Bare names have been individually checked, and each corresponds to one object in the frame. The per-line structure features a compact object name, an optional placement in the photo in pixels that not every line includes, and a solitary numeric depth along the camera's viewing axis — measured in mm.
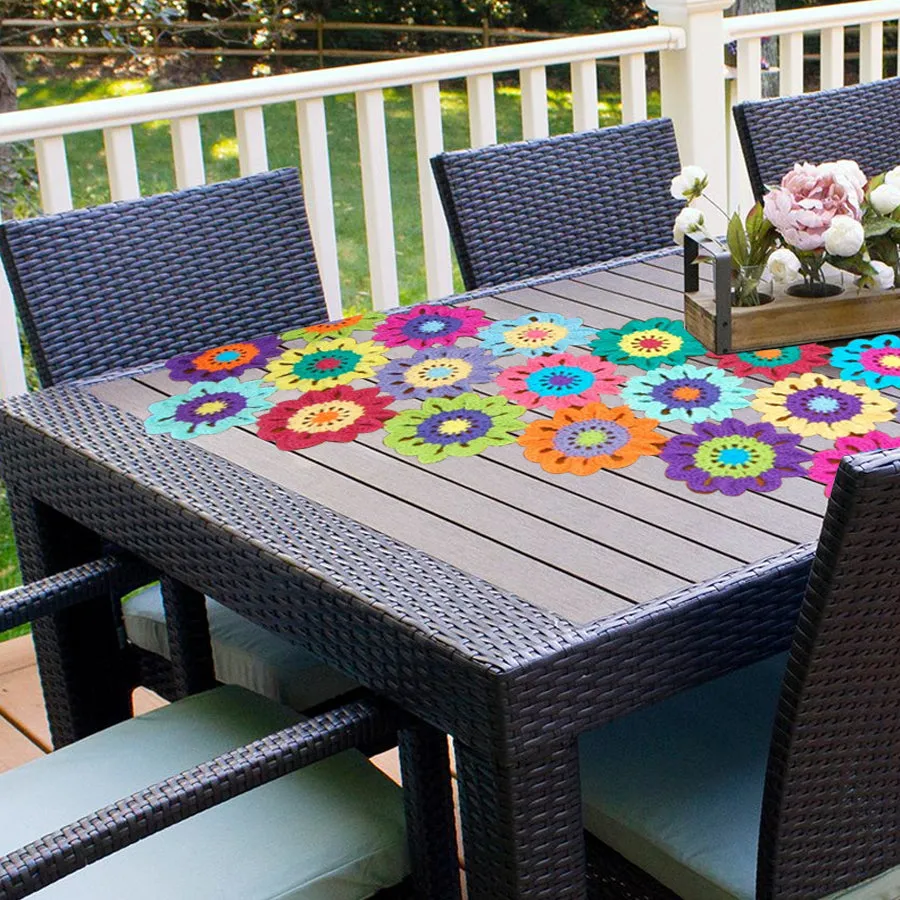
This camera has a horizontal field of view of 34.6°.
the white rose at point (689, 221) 2312
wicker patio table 1457
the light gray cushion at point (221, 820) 1582
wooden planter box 2234
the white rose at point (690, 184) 2350
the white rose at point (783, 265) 2211
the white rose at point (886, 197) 2186
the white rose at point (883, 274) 2217
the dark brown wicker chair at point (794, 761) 1353
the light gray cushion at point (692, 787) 1608
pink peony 2160
